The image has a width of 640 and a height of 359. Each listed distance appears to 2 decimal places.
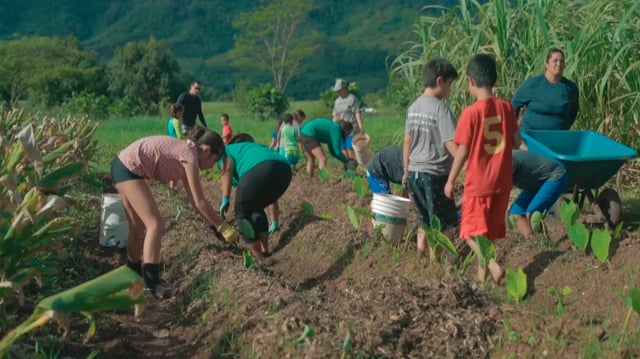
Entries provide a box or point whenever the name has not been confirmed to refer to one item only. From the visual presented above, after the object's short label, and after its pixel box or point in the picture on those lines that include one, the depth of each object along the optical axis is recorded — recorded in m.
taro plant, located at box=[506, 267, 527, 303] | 4.43
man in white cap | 12.44
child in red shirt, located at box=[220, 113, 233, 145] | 14.48
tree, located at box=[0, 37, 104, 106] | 42.56
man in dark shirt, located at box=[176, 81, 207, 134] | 13.06
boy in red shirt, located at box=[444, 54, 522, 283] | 4.91
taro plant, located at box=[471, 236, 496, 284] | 4.80
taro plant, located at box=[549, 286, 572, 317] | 4.18
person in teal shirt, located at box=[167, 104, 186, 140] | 11.51
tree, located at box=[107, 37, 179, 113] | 49.22
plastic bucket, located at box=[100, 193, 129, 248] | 7.16
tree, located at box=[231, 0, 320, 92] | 65.50
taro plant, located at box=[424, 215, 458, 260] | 5.28
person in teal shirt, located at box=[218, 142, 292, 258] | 6.85
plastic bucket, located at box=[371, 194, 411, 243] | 6.36
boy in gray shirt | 5.49
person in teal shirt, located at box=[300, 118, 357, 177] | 11.11
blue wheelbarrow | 5.81
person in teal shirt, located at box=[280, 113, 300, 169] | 11.55
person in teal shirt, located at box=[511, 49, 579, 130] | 6.70
